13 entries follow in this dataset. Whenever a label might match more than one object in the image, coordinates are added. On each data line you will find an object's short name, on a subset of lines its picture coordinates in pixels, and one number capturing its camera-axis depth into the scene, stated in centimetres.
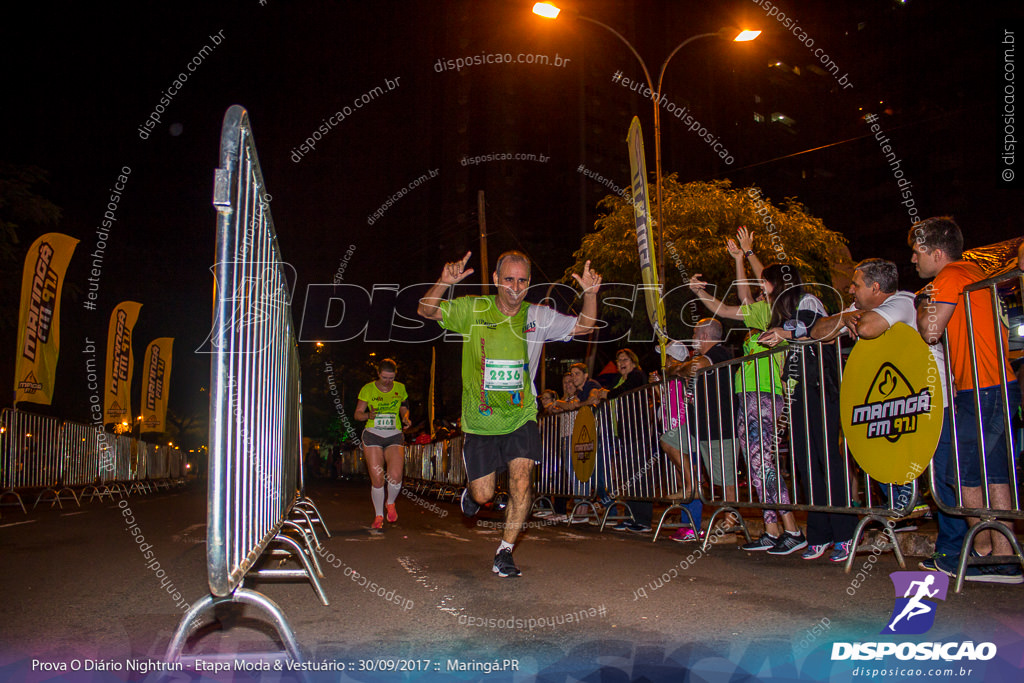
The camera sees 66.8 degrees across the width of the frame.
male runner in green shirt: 545
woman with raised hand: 603
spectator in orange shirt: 439
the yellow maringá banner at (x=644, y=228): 828
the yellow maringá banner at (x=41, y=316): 1473
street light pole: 1314
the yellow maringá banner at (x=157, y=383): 2623
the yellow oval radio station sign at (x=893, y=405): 441
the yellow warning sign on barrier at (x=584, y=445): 910
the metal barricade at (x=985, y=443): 418
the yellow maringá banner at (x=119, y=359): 2094
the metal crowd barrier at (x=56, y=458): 1285
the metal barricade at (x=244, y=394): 242
